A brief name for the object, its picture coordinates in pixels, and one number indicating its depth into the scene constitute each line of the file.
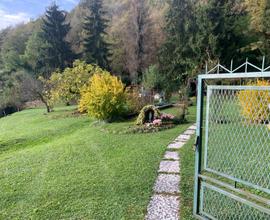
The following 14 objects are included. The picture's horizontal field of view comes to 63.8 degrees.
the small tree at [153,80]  14.63
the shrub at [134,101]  10.04
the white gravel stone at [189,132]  6.62
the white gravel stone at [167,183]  3.36
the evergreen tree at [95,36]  22.59
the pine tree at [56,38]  23.62
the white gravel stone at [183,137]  6.00
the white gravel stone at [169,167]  4.06
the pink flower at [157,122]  7.56
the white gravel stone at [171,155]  4.67
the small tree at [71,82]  13.65
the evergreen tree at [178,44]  18.97
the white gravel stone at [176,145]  5.36
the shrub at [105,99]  8.71
